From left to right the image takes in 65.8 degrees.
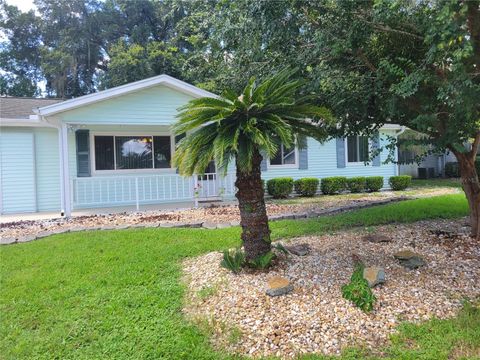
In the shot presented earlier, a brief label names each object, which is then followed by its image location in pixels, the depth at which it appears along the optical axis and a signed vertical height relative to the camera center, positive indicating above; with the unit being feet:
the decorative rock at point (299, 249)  15.40 -3.16
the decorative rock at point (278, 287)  11.93 -3.63
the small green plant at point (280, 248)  14.79 -2.93
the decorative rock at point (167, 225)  22.91 -2.92
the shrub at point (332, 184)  43.47 -1.26
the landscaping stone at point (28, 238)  20.98 -3.21
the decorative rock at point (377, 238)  17.21 -3.09
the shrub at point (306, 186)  41.73 -1.34
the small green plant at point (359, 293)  11.21 -3.75
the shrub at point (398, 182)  47.50 -1.31
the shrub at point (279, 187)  39.93 -1.30
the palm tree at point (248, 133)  12.45 +1.46
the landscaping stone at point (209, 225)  22.37 -2.95
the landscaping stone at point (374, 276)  12.35 -3.49
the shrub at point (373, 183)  45.97 -1.29
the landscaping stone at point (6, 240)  20.45 -3.25
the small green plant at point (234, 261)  13.57 -3.14
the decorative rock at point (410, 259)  14.01 -3.37
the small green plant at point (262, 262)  13.35 -3.11
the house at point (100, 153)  32.24 +2.66
